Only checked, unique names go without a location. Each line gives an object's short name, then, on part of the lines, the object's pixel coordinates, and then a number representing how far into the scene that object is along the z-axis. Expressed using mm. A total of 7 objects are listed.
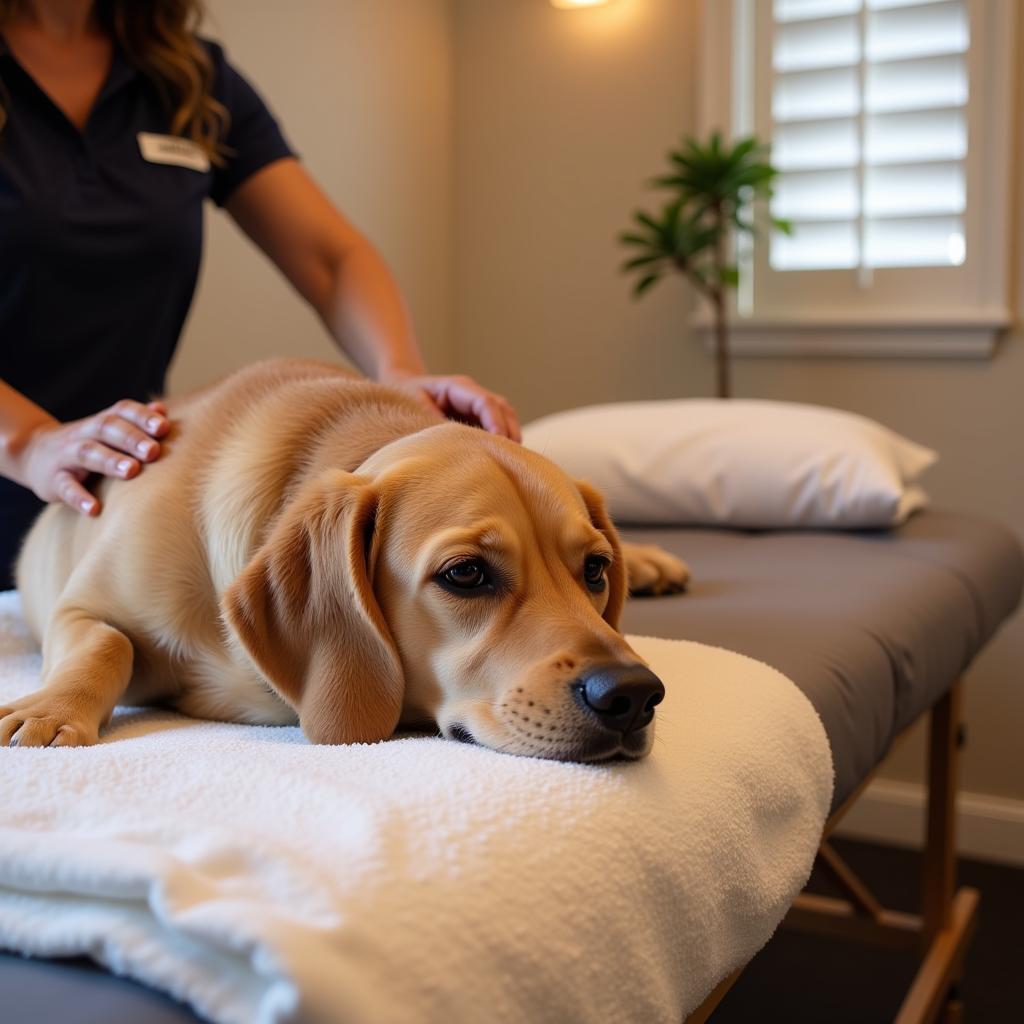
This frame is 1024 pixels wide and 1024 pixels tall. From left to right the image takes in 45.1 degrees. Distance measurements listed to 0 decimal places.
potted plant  2715
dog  849
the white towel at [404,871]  502
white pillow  1927
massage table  543
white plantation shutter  2789
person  1532
